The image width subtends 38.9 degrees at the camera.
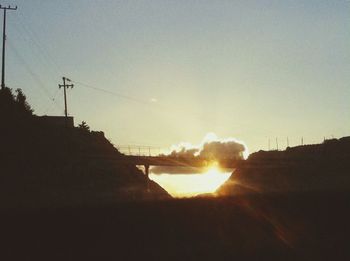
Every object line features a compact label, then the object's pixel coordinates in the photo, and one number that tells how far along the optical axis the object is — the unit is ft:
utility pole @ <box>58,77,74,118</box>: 279.38
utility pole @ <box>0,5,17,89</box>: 206.59
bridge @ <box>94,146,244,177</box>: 307.91
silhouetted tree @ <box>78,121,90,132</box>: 346.13
